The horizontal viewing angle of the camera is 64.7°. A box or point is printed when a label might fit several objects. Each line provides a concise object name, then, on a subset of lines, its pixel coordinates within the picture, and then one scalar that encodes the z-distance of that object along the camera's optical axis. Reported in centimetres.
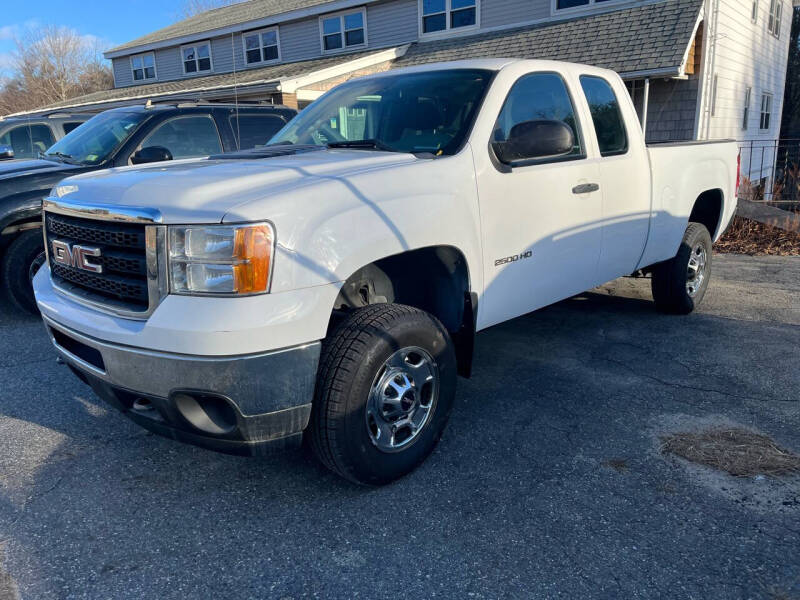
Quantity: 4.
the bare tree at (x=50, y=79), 4516
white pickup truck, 248
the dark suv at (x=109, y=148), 565
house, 1301
